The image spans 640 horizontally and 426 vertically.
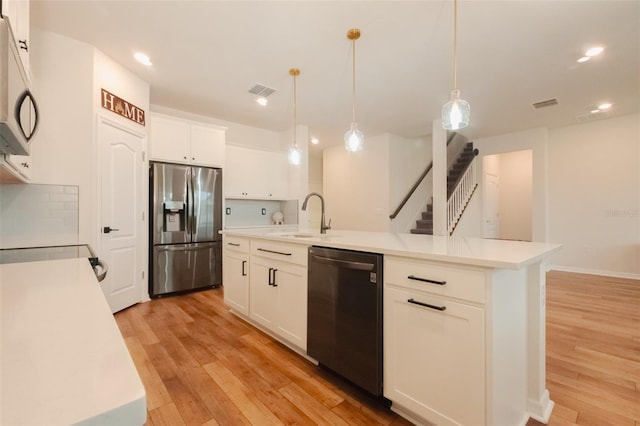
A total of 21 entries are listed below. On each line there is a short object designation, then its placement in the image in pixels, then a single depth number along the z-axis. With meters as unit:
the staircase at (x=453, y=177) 6.26
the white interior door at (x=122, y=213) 3.00
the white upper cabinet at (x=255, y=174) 4.68
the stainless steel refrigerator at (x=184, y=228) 3.62
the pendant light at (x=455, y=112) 2.12
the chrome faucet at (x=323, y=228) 2.61
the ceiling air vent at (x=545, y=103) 4.15
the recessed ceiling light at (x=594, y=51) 2.88
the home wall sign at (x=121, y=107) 2.99
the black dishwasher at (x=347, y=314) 1.58
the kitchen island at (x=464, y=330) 1.20
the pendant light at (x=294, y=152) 3.37
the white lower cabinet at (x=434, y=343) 1.22
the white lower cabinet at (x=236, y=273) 2.77
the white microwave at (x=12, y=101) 0.79
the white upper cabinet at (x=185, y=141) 3.75
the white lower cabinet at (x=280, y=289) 2.11
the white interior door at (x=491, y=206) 6.50
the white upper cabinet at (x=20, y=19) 1.31
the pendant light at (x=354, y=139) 2.82
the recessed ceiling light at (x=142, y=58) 2.97
